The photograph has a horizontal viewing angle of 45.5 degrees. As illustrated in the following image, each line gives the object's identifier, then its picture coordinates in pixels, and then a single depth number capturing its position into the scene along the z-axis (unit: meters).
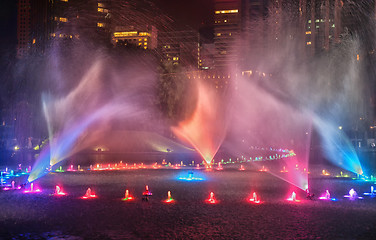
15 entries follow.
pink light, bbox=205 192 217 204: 20.46
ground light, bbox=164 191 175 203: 20.74
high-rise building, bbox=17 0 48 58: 89.07
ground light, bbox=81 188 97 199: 21.72
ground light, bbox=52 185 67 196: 22.72
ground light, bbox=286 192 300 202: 21.06
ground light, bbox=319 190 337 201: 21.76
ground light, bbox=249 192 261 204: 20.64
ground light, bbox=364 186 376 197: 23.37
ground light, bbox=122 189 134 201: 21.19
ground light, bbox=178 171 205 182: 30.51
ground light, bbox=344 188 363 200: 22.58
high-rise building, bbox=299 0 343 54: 165.62
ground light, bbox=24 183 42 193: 23.91
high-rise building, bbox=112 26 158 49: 137.25
